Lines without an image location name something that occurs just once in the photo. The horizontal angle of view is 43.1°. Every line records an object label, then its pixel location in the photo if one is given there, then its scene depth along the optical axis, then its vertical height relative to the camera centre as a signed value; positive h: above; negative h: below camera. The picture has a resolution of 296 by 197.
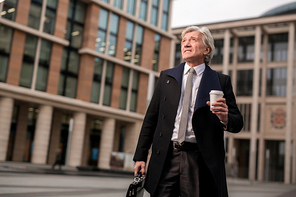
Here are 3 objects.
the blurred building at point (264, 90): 44.62 +8.53
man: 2.77 +0.14
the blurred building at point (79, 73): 30.17 +6.38
